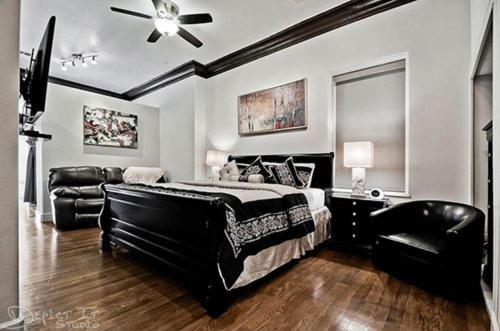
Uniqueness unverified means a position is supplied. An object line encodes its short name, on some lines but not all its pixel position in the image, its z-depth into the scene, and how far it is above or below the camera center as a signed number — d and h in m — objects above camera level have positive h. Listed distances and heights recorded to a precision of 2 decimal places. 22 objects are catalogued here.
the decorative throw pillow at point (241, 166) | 4.49 -0.05
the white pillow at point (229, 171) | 4.13 -0.14
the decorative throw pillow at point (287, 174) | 3.59 -0.17
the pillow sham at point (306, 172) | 3.67 -0.14
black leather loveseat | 4.29 -0.61
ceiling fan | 2.94 +1.83
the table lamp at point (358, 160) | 2.99 +0.04
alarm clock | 2.98 -0.38
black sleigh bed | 1.83 -0.65
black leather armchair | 1.96 -0.73
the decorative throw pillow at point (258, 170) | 3.82 -0.12
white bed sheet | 2.10 -0.93
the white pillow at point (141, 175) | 5.63 -0.28
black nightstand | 2.93 -0.73
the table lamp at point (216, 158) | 5.04 +0.11
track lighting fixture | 4.86 +2.13
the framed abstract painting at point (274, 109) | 4.02 +0.97
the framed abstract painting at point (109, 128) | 5.65 +0.87
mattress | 3.12 -0.46
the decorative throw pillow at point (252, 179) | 3.71 -0.24
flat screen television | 2.08 +0.78
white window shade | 3.19 +0.62
